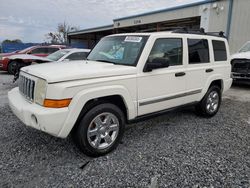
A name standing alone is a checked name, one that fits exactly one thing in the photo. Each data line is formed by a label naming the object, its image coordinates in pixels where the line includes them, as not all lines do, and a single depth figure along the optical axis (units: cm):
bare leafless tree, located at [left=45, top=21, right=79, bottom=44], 4643
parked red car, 1061
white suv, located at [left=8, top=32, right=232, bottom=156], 249
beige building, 1106
